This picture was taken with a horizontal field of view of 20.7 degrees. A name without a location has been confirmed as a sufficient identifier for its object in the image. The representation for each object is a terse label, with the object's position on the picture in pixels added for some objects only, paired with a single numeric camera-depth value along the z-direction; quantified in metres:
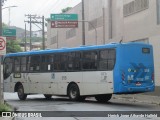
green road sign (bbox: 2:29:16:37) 58.16
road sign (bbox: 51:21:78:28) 43.78
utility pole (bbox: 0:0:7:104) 18.19
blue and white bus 21.27
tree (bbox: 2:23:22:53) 92.25
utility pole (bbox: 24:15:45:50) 75.38
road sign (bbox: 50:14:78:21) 45.00
